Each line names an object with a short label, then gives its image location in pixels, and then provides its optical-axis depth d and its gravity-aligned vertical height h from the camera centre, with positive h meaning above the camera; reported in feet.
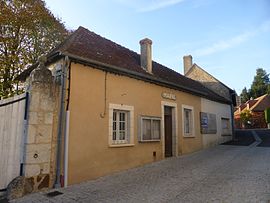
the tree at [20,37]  43.73 +18.79
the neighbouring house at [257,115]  122.31 +8.95
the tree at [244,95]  176.45 +27.96
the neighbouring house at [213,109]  47.44 +5.28
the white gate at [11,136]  18.56 -0.38
